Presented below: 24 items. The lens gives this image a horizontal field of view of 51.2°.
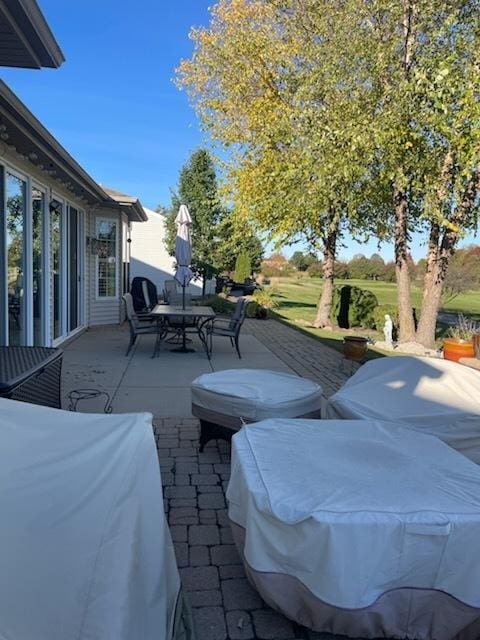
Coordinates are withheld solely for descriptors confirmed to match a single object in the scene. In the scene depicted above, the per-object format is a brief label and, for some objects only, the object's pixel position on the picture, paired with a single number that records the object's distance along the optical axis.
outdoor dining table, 8.24
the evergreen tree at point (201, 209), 23.58
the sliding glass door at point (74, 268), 9.66
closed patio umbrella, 9.42
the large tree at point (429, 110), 7.91
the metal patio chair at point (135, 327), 8.13
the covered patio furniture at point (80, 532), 1.27
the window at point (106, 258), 11.77
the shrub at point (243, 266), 28.58
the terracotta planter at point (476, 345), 9.03
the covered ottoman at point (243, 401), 3.73
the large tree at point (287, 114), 9.82
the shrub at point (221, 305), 16.88
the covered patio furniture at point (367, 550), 1.85
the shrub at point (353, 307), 14.89
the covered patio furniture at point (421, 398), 3.46
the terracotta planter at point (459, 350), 8.86
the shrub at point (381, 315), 14.46
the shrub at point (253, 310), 15.32
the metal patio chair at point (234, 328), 8.52
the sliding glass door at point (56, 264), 8.21
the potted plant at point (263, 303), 15.27
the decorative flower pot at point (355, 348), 7.69
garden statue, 11.34
